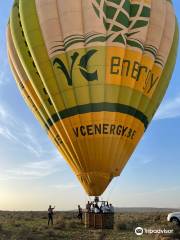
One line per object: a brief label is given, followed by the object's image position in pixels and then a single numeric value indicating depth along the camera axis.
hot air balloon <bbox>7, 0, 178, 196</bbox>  22.69
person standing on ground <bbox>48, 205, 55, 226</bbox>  28.36
